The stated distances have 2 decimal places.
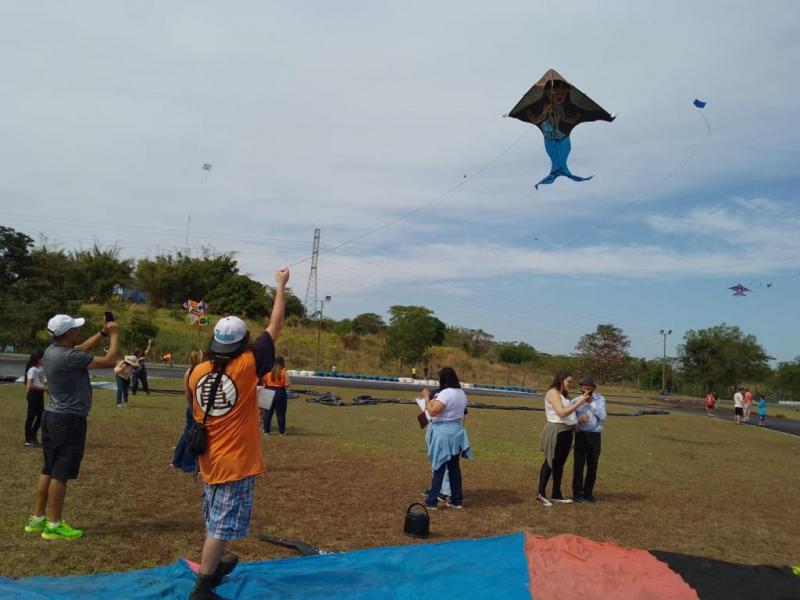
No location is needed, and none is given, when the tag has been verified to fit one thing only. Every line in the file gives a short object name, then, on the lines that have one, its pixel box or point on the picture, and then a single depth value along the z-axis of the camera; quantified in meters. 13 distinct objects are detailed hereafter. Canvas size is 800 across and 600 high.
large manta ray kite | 9.74
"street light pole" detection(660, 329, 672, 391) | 67.25
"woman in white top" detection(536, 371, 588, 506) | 8.65
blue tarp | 4.63
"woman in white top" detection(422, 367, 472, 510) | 8.04
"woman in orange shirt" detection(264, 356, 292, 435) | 13.77
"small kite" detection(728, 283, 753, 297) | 19.51
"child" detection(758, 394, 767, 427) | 27.70
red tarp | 5.11
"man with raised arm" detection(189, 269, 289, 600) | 4.25
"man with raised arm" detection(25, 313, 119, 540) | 5.77
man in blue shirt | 9.09
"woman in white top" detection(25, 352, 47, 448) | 10.50
